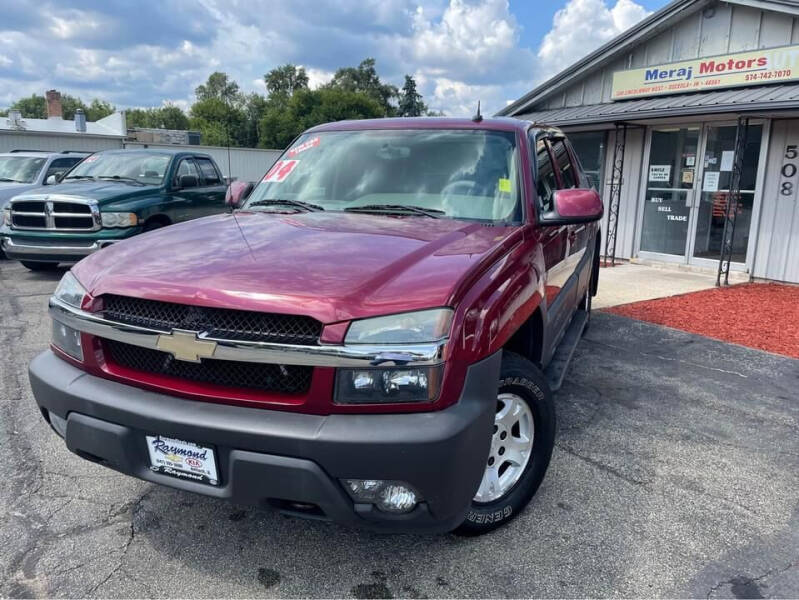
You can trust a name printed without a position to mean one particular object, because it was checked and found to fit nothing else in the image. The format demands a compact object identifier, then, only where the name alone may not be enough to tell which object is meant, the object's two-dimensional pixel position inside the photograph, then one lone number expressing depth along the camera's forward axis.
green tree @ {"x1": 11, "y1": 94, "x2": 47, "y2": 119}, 97.31
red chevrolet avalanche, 2.04
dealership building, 8.91
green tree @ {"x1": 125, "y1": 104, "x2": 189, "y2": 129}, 97.81
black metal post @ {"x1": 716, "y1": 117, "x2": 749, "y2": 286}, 8.88
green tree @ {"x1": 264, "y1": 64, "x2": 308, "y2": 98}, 88.69
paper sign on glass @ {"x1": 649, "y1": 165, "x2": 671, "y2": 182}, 10.62
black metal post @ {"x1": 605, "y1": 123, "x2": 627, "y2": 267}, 11.24
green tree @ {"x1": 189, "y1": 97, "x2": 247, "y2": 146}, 77.38
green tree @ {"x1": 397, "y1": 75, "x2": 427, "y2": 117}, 71.56
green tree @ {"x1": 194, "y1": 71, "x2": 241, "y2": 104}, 95.88
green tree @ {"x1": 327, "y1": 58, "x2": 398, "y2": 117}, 85.94
